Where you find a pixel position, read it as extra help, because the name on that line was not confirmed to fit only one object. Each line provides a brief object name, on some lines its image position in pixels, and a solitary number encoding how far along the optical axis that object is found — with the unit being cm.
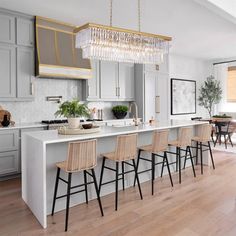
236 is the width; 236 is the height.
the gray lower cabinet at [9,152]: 400
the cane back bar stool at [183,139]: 401
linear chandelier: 308
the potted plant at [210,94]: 859
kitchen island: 260
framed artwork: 816
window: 866
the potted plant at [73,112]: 312
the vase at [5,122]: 414
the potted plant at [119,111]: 605
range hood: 450
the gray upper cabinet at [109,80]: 572
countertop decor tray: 300
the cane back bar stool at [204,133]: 451
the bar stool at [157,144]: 350
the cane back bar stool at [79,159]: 253
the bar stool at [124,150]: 299
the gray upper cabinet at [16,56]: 418
